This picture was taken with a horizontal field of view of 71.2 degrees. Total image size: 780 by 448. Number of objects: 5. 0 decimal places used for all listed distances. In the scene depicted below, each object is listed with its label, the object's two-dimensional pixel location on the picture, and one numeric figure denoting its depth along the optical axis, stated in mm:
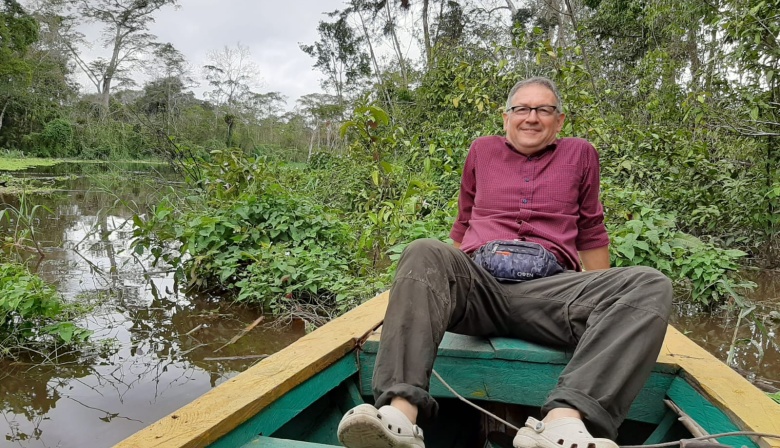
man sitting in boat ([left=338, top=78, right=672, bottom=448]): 1046
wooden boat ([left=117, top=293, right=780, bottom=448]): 1088
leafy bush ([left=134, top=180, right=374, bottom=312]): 3553
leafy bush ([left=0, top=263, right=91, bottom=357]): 2721
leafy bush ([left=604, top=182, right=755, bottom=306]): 3281
